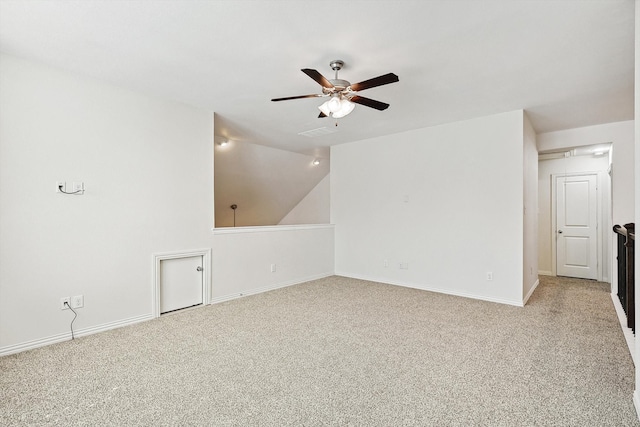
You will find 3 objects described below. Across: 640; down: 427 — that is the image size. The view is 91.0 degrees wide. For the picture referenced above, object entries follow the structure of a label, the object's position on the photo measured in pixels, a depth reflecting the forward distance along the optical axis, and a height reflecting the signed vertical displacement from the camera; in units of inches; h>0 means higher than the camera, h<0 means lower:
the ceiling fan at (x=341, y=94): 95.3 +39.2
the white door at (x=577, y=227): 213.6 -9.3
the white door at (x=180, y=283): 141.6 -32.2
